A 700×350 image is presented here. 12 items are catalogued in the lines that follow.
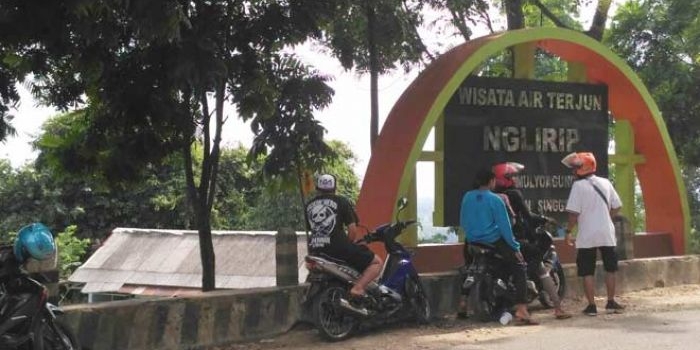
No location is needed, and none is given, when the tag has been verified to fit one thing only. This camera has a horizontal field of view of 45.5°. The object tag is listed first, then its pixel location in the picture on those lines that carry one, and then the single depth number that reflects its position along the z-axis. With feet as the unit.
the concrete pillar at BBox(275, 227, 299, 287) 27.66
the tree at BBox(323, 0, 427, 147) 36.09
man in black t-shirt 25.48
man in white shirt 30.89
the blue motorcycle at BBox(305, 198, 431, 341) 25.17
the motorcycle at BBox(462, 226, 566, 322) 28.58
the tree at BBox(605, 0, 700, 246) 58.59
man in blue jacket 27.99
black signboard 33.83
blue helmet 17.85
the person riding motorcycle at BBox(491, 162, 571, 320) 29.78
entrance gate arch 31.27
